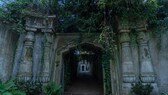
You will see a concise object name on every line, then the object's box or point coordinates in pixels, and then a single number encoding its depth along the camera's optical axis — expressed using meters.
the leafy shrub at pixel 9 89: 2.87
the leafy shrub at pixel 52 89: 3.42
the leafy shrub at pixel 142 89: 3.31
